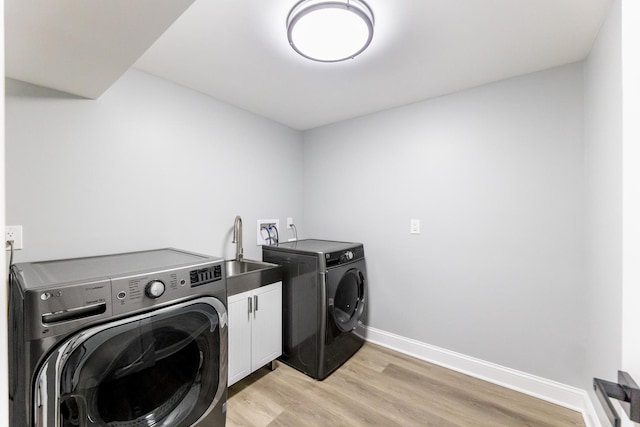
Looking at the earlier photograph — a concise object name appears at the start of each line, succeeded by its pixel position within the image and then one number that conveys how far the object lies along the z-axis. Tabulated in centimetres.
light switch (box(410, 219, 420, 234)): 239
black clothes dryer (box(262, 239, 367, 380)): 207
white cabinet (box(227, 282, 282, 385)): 183
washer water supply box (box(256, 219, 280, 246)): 268
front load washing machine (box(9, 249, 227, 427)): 94
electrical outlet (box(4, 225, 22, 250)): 138
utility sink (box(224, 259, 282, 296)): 184
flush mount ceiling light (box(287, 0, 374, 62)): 122
